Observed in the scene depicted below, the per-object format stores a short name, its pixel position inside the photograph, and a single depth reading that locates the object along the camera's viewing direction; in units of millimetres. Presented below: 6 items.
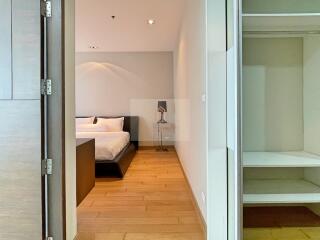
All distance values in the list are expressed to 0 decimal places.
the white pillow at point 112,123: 5345
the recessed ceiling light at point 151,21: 3829
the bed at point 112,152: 3430
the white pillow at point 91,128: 5144
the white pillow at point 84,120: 5458
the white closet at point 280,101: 1994
